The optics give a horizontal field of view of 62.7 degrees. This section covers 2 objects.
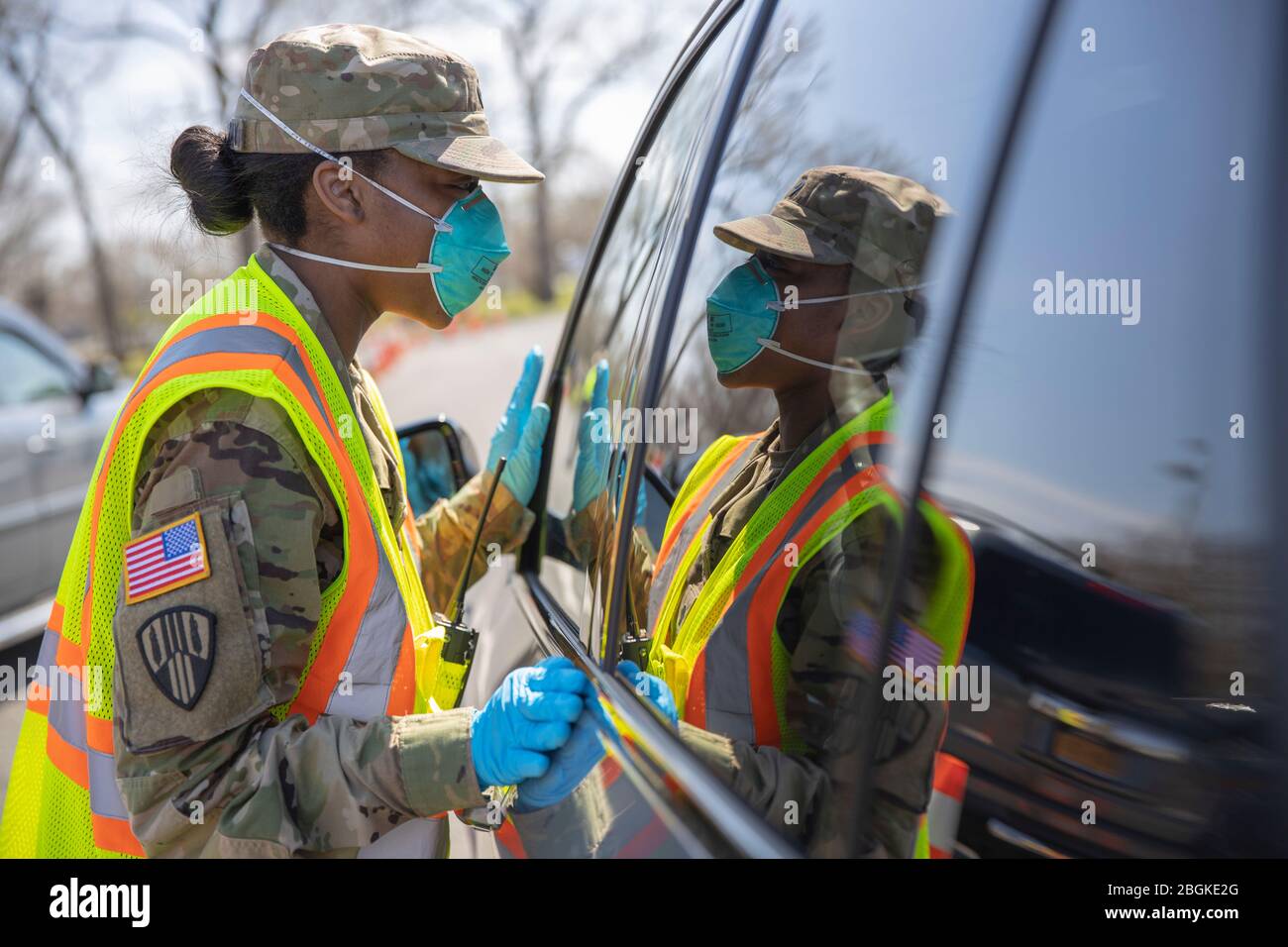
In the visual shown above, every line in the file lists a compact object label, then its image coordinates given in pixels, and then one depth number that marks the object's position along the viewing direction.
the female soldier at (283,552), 1.46
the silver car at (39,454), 4.93
